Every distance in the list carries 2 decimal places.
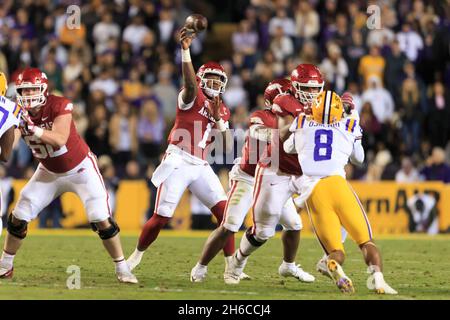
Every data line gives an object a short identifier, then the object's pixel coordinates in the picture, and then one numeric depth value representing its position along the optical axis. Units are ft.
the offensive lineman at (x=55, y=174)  55.83
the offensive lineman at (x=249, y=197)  58.85
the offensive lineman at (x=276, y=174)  57.88
